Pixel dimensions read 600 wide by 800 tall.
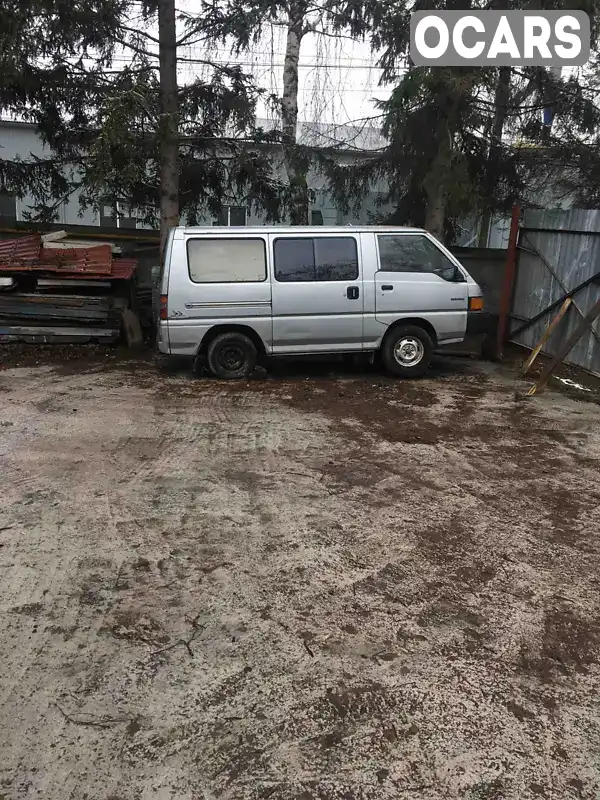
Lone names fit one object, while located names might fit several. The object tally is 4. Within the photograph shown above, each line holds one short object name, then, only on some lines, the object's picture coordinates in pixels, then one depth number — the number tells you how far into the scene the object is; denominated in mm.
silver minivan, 8289
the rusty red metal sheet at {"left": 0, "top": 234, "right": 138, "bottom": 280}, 10078
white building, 11836
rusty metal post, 10484
